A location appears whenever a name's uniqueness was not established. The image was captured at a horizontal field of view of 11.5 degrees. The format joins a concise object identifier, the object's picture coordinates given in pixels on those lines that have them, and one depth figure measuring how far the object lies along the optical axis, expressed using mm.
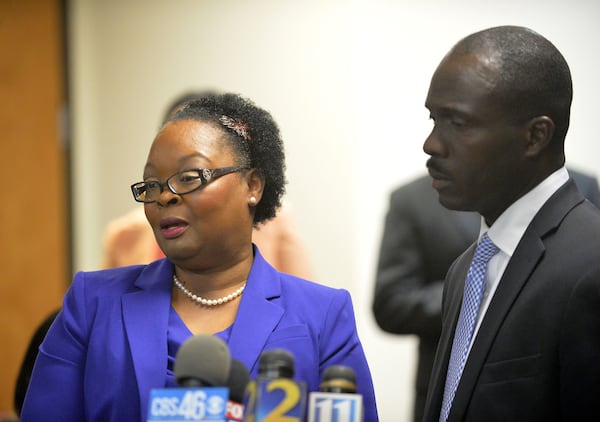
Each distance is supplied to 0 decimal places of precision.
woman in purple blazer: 3395
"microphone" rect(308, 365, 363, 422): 3109
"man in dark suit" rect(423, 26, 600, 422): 3290
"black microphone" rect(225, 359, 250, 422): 3179
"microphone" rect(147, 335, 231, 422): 3076
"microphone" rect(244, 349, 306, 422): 3083
